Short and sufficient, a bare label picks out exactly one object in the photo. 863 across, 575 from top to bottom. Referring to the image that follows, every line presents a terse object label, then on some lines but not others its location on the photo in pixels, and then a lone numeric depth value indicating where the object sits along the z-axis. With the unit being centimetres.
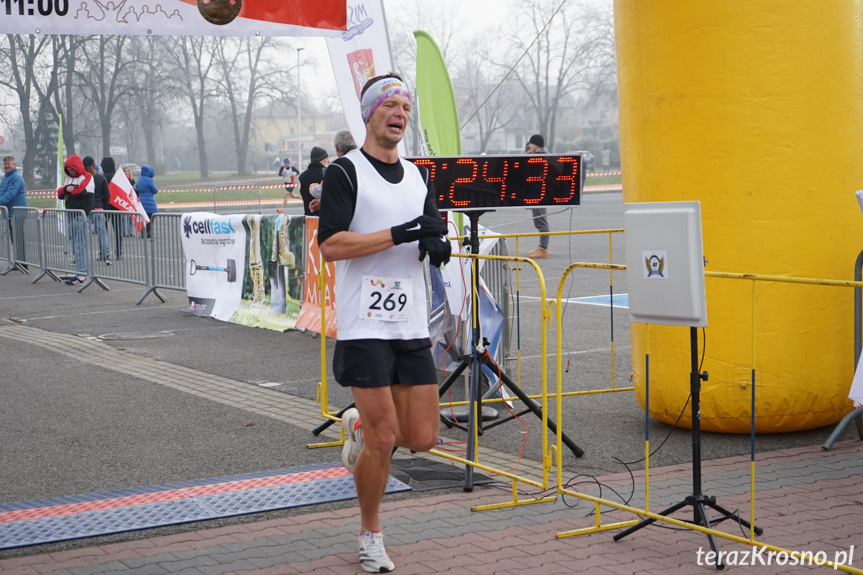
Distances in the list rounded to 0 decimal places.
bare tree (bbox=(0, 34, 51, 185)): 5800
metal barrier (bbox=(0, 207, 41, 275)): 1900
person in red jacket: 1706
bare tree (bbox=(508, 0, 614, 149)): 7425
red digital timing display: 669
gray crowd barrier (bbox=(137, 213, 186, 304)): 1444
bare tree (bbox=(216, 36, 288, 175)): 8194
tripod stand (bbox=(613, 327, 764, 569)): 489
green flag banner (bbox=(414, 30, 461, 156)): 877
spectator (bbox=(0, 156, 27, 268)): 2075
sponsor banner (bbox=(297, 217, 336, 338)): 1130
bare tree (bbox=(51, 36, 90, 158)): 5769
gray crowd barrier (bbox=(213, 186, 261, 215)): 4381
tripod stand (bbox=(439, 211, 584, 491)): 596
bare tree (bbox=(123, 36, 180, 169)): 6994
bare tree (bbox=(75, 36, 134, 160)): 6362
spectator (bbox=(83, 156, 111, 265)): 2167
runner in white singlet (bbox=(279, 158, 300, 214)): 4559
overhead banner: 626
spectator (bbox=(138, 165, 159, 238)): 2303
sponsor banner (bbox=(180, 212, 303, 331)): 1220
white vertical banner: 983
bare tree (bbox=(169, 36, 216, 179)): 7819
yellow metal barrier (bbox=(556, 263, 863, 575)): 445
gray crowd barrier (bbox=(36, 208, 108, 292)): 1691
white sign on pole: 475
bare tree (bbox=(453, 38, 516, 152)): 8550
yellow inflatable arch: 671
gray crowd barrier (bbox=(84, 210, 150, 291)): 1538
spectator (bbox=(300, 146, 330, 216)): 1273
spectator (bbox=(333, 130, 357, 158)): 1117
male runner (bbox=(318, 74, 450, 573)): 461
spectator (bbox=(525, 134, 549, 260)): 1959
